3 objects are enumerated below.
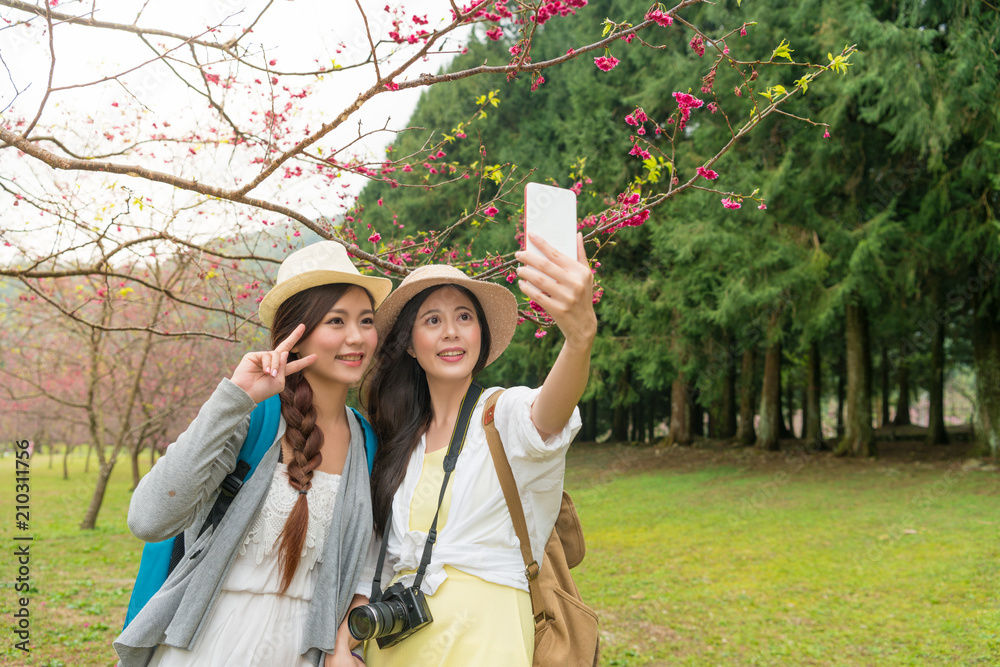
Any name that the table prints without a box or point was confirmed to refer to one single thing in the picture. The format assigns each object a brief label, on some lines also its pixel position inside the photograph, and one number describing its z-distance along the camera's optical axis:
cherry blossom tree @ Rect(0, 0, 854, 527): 2.75
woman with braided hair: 1.77
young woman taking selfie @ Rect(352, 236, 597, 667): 1.69
